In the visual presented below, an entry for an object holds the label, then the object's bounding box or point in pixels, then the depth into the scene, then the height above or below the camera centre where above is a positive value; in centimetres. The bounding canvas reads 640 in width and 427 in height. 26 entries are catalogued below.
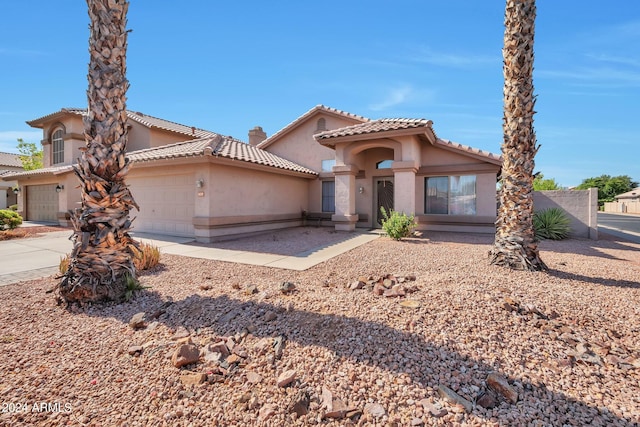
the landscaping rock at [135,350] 374 -183
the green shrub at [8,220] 1392 -74
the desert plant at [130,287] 539 -154
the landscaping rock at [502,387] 287 -179
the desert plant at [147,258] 731 -137
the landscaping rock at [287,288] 554 -156
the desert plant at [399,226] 1227 -88
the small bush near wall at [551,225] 1304 -90
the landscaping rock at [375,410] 271 -188
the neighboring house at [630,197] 5718 +159
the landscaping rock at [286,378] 310 -181
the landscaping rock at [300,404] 278 -188
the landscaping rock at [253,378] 317 -185
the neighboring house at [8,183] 3255 +238
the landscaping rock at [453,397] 276 -182
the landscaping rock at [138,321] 441 -173
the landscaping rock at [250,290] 553 -160
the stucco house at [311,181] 1293 +119
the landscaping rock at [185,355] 342 -175
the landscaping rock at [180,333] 405 -177
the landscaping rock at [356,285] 573 -156
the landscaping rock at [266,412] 272 -191
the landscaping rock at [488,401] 278 -184
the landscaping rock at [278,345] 356 -173
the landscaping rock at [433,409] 268 -185
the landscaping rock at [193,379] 316 -185
